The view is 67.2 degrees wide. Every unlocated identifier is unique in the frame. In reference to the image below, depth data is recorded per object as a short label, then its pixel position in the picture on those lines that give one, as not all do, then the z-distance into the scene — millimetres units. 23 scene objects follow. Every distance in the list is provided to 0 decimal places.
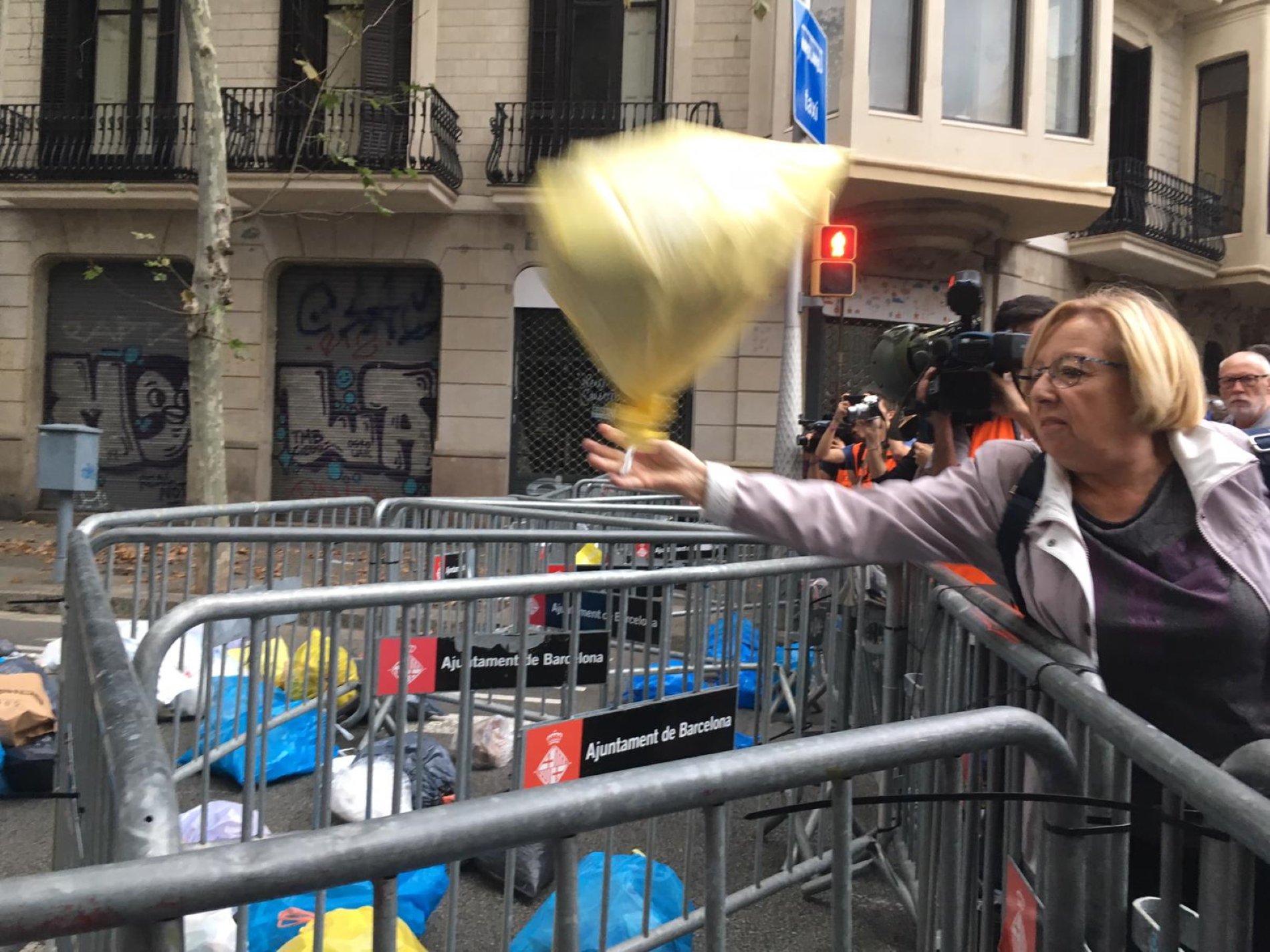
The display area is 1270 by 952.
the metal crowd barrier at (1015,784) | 1242
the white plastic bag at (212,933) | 2393
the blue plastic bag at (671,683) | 3211
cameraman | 2727
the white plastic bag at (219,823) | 2963
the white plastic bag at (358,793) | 3234
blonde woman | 1738
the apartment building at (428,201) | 13414
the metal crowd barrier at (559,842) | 868
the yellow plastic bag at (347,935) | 2320
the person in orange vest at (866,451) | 4715
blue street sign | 6238
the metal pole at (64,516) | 8625
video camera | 2596
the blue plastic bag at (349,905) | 2531
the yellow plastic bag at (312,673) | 4539
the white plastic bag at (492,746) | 3789
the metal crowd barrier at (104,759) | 1094
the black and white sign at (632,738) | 2271
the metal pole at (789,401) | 8445
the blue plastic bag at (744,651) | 3371
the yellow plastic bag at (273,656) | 3213
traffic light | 7980
